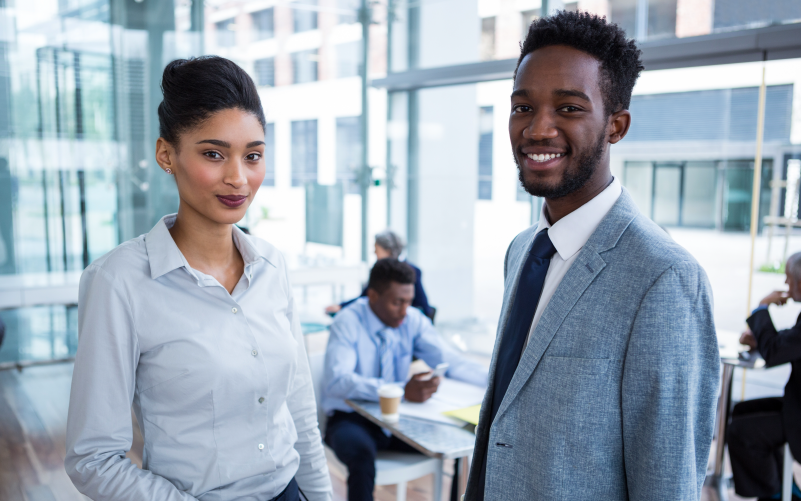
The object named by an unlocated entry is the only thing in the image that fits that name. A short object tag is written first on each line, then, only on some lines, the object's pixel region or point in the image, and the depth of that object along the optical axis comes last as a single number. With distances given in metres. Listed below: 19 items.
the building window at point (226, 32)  5.87
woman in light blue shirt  1.10
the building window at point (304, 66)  6.34
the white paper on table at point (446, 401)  2.45
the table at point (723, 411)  3.38
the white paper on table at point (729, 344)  3.44
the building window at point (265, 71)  6.11
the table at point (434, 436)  2.11
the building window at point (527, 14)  5.38
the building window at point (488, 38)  5.70
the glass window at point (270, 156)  6.20
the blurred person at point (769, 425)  2.95
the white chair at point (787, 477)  2.99
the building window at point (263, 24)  6.02
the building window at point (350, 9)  6.41
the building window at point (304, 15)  6.23
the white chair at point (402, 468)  2.58
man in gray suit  0.93
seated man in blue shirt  2.57
